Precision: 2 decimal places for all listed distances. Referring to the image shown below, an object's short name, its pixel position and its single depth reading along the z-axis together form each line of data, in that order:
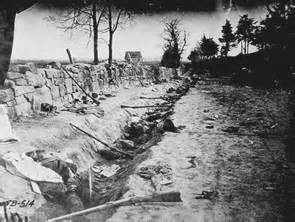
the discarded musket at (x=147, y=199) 4.31
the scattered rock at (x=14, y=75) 8.09
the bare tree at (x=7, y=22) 4.31
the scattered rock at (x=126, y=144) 8.70
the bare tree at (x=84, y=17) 18.78
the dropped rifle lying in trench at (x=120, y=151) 7.76
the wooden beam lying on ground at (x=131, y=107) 12.52
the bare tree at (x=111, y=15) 21.02
